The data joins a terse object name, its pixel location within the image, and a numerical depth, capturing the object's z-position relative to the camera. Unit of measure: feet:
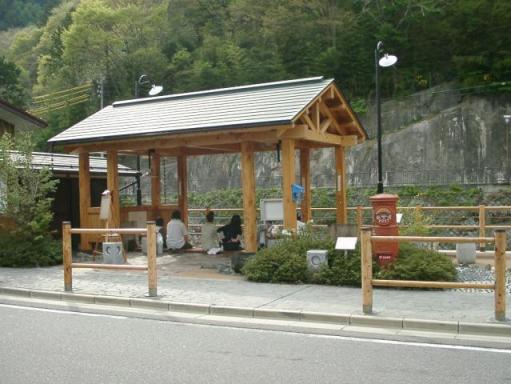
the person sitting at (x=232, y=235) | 54.03
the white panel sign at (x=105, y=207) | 49.85
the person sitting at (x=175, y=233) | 55.06
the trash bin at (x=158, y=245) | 54.08
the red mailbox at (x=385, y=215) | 36.70
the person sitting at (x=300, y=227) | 43.27
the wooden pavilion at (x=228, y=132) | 44.21
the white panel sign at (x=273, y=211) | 44.93
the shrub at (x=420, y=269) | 33.78
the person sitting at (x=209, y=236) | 54.85
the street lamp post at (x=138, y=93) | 66.69
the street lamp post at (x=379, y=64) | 63.87
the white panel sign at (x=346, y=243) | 35.40
